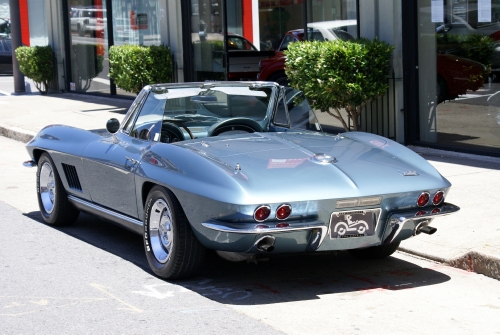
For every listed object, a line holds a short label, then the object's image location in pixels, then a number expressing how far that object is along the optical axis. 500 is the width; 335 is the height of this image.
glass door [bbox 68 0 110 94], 20.14
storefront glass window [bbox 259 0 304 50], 22.27
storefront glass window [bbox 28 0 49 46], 22.69
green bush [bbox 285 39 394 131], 11.16
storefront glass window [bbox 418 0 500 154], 10.47
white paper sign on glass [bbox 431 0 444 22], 11.06
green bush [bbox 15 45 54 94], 21.34
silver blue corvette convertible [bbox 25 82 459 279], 5.32
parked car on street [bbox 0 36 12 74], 29.98
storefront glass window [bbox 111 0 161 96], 17.89
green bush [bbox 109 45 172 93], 16.52
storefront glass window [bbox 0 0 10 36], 35.31
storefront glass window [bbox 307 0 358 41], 12.41
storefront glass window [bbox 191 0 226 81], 16.34
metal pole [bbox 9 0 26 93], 21.03
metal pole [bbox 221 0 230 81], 16.09
